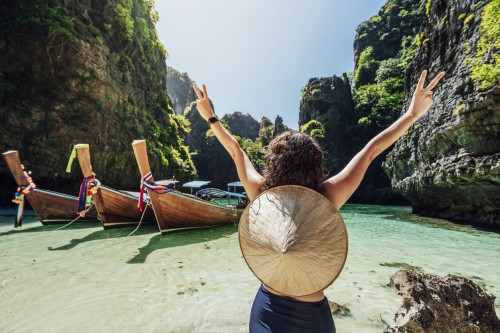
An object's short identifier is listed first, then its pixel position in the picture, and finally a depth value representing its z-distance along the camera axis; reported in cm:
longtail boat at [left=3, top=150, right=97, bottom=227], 812
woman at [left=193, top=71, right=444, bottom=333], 110
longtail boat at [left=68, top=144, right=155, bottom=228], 699
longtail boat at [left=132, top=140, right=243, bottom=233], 654
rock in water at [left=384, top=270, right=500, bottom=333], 205
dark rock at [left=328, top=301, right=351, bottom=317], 287
